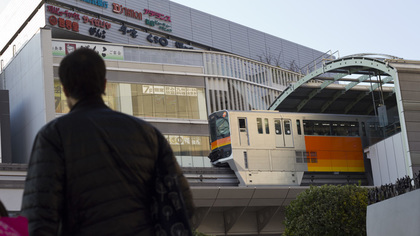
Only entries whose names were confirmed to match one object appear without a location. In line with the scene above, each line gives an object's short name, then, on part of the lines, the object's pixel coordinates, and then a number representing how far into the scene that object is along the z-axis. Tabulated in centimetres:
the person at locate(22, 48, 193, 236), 391
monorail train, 3941
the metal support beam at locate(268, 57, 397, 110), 3881
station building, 5231
